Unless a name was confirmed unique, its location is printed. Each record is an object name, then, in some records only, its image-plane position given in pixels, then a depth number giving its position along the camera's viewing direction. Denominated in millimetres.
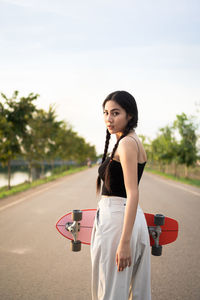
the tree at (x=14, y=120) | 11094
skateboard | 2031
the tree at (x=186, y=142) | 20750
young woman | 1502
